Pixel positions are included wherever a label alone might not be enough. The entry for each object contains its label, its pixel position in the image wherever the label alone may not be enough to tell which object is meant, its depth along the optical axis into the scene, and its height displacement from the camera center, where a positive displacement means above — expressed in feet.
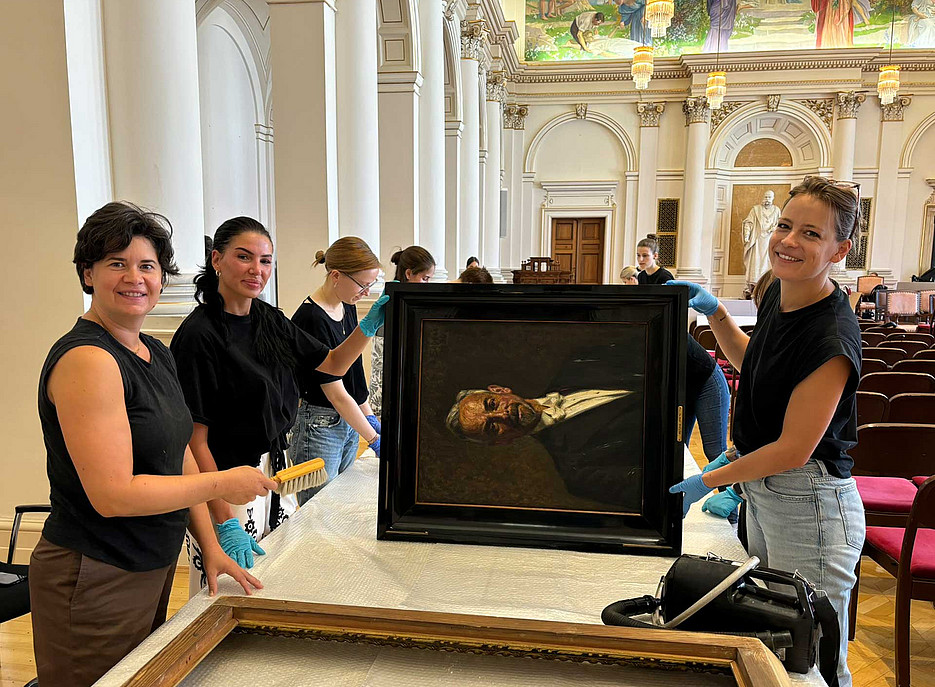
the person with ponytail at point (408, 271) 11.72 -0.22
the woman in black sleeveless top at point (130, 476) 4.39 -1.55
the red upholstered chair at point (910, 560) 7.48 -3.84
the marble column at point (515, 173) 62.03 +8.21
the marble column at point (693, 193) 57.77 +6.09
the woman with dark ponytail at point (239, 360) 6.31 -1.00
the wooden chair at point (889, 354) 19.33 -2.65
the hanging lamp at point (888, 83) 48.06 +13.04
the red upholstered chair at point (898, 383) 14.07 -2.54
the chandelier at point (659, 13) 37.73 +14.23
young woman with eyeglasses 8.95 -1.15
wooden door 63.77 +1.32
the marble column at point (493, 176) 51.26 +6.46
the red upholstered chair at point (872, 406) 12.34 -2.66
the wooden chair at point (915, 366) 16.46 -2.53
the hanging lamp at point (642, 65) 45.27 +13.39
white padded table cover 3.79 -2.37
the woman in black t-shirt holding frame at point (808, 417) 4.96 -1.19
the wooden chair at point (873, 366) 16.53 -2.56
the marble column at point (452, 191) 37.29 +3.83
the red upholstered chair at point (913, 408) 12.12 -2.65
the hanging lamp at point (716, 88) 49.57 +12.96
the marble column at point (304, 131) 16.34 +3.21
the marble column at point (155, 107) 10.46 +2.42
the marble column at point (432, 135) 26.86 +5.26
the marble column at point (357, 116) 18.31 +3.99
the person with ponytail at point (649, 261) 24.06 +0.01
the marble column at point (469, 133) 39.52 +7.62
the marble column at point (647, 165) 60.13 +8.79
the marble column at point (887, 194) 56.90 +6.01
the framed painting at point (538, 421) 5.18 -1.26
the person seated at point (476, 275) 11.98 -0.28
